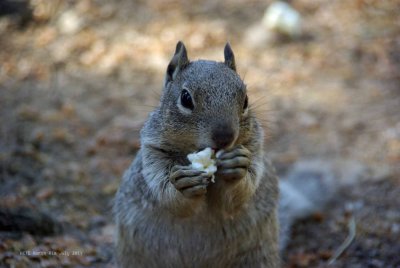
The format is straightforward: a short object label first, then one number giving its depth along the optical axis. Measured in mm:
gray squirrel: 6410
